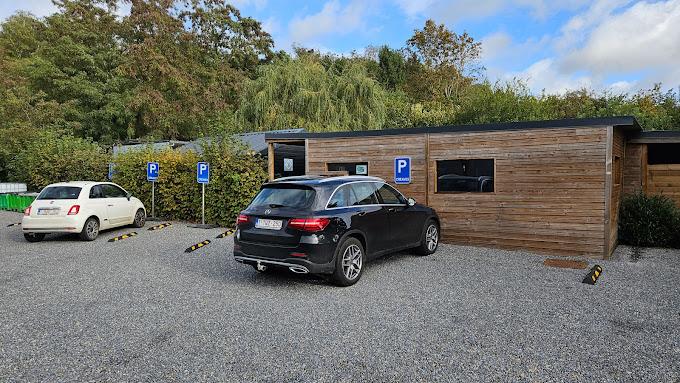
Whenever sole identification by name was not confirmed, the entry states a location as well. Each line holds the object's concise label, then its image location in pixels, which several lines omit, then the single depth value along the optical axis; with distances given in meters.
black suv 5.97
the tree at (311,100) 19.84
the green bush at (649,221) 9.65
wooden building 8.41
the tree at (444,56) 30.67
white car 10.21
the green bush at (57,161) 17.22
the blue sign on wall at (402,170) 10.28
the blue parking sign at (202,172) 12.42
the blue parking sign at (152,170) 13.73
